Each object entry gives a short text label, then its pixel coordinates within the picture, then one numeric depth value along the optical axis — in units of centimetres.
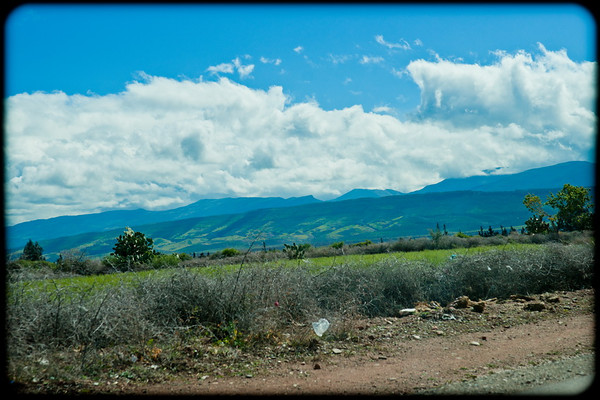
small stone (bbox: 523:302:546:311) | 969
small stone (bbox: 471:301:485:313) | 954
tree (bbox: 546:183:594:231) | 3459
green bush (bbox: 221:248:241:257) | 3257
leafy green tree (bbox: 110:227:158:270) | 2602
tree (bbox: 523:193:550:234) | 3797
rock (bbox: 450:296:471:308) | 979
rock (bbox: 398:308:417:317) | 956
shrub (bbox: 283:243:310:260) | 2014
